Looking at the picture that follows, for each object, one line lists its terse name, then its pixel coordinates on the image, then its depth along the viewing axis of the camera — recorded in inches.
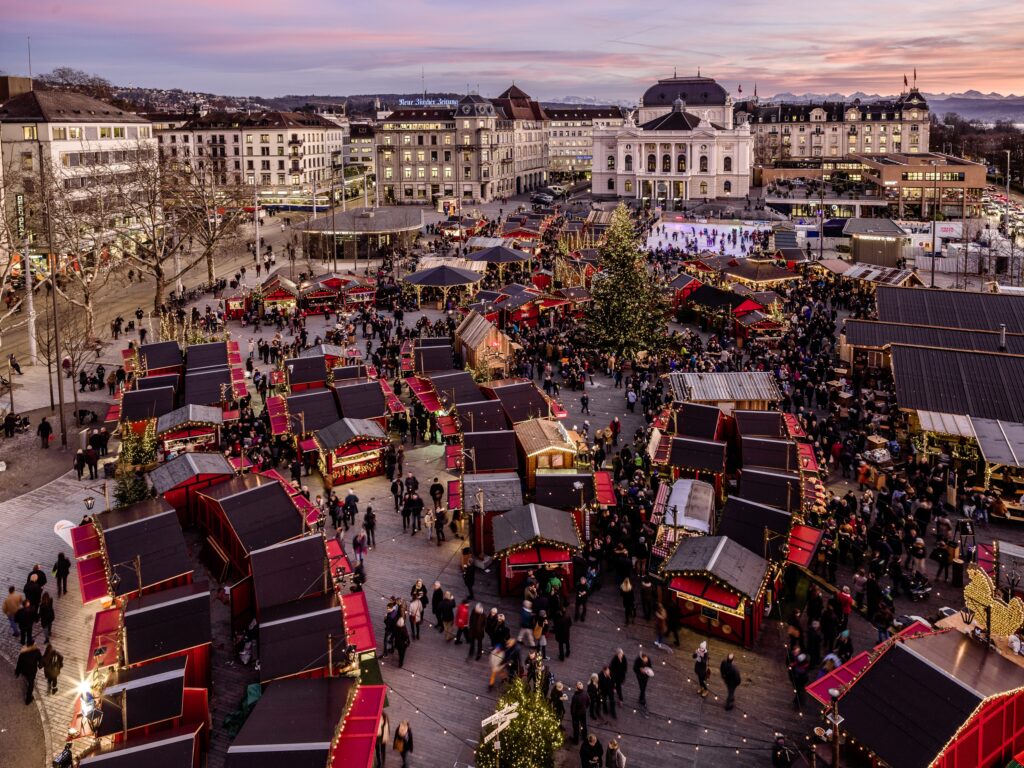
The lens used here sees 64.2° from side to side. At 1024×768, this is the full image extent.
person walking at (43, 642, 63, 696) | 582.9
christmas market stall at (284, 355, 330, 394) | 1128.8
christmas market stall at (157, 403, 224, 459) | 956.6
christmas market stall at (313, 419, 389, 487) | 915.5
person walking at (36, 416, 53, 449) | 1030.4
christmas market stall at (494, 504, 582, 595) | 681.6
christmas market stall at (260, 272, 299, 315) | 1723.7
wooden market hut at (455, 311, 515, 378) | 1245.7
